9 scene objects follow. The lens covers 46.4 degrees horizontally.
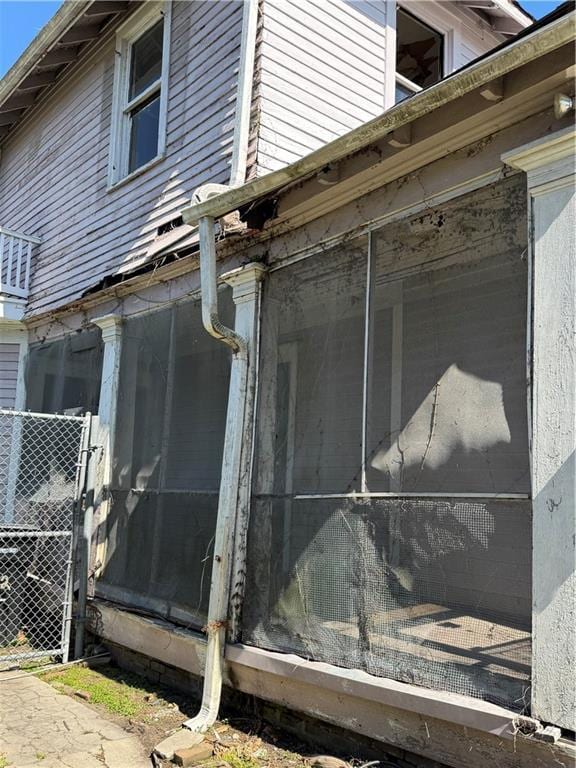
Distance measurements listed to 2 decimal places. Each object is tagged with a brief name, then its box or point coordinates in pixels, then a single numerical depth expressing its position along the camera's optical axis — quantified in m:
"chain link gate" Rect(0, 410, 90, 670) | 5.90
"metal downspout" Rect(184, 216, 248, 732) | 4.22
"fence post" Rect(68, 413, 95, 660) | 5.96
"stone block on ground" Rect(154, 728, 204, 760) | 3.68
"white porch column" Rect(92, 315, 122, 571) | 6.26
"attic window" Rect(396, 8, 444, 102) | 7.45
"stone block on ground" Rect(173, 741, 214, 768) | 3.60
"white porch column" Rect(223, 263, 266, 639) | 4.38
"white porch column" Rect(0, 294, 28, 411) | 8.62
